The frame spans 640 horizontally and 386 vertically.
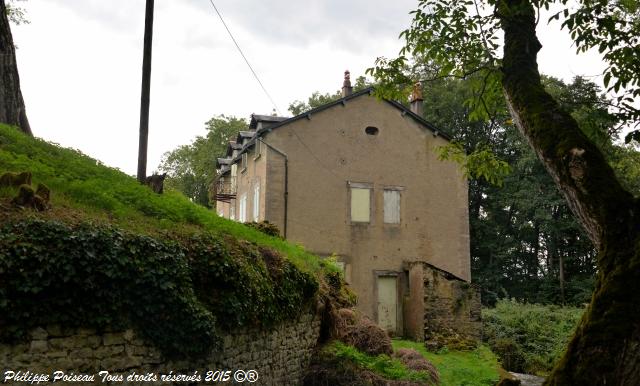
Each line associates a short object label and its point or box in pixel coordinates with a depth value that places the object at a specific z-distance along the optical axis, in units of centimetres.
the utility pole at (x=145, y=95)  1199
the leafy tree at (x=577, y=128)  466
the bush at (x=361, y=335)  1305
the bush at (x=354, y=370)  1112
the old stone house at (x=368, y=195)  2267
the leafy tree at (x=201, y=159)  4144
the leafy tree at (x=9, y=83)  1201
